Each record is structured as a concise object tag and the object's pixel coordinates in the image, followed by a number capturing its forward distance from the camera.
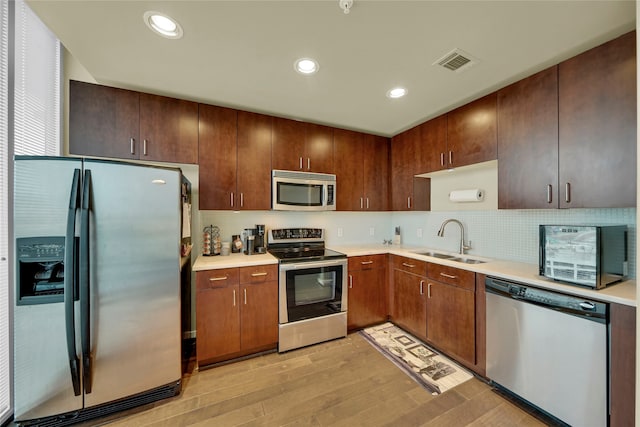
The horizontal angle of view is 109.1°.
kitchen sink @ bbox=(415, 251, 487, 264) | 2.36
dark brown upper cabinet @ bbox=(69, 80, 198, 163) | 1.91
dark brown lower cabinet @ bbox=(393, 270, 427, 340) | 2.42
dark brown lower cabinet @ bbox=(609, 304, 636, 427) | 1.22
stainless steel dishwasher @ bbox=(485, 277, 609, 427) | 1.33
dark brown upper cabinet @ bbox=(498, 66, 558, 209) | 1.69
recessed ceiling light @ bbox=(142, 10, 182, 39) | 1.27
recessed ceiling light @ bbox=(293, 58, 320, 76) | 1.65
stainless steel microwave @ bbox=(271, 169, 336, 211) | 2.56
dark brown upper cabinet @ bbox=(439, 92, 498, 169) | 2.07
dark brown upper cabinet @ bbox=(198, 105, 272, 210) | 2.29
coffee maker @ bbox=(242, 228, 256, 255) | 2.52
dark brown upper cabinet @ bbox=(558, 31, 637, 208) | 1.37
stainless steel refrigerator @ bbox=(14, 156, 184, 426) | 1.40
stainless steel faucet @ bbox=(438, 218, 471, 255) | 2.62
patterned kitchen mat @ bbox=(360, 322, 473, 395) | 1.91
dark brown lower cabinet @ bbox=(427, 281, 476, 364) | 1.98
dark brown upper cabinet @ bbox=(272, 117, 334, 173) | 2.60
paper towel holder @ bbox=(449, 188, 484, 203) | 2.45
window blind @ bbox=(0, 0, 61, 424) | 1.52
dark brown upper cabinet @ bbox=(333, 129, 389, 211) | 2.96
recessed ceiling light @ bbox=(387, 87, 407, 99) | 2.05
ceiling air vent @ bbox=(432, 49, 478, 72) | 1.57
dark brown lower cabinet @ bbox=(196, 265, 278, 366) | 2.04
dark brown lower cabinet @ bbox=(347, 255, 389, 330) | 2.66
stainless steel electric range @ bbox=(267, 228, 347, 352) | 2.30
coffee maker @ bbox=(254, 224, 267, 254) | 2.61
